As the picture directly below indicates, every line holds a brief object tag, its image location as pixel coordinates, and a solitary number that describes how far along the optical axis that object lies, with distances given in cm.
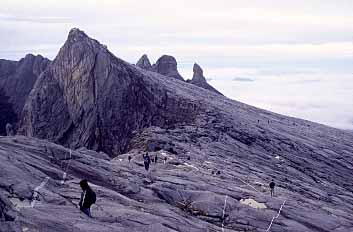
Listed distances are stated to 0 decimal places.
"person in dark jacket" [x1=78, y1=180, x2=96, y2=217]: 2864
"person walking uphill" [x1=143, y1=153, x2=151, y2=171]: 4827
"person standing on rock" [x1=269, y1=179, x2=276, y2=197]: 4566
